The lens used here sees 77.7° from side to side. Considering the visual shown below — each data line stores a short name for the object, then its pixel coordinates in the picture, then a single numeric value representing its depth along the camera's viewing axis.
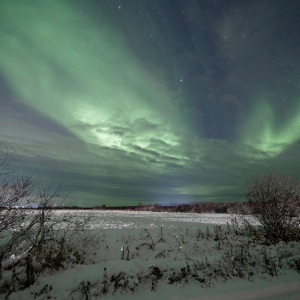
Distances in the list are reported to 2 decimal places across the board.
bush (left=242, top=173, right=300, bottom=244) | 11.38
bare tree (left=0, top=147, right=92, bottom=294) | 5.59
